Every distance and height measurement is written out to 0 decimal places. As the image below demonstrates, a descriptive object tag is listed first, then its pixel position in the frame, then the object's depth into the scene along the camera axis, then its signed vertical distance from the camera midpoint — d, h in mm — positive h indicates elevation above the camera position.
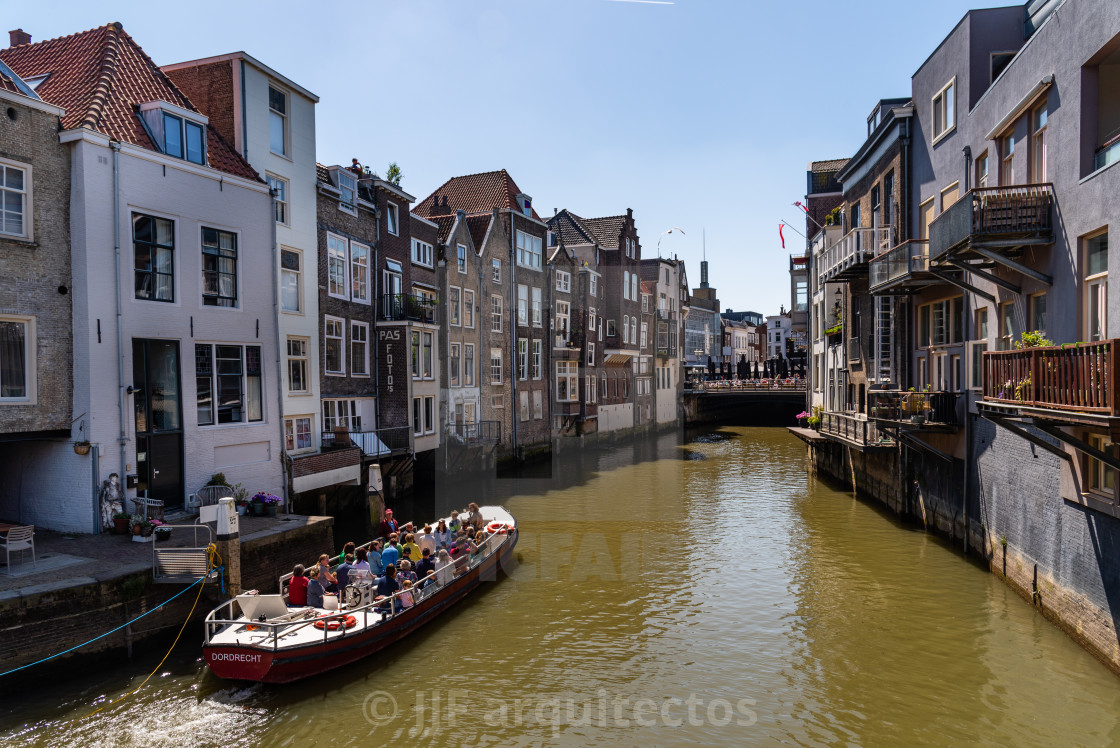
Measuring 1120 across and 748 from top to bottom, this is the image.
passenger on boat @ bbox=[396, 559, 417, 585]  15516 -4321
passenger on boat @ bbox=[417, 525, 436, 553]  18250 -4265
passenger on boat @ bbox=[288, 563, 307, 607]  13922 -4161
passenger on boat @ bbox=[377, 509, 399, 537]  18797 -3987
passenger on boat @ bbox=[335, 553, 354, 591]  14772 -4062
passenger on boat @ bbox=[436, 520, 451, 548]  18641 -4271
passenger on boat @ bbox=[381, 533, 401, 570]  16359 -4104
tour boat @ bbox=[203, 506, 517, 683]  12156 -4629
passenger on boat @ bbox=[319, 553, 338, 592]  14648 -4162
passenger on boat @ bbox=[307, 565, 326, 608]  13930 -4206
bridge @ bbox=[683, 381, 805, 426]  63875 -3191
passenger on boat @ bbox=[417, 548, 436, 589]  16545 -4453
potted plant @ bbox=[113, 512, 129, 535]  15953 -3209
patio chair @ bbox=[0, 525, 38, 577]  12888 -2883
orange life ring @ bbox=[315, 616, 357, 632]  13000 -4546
